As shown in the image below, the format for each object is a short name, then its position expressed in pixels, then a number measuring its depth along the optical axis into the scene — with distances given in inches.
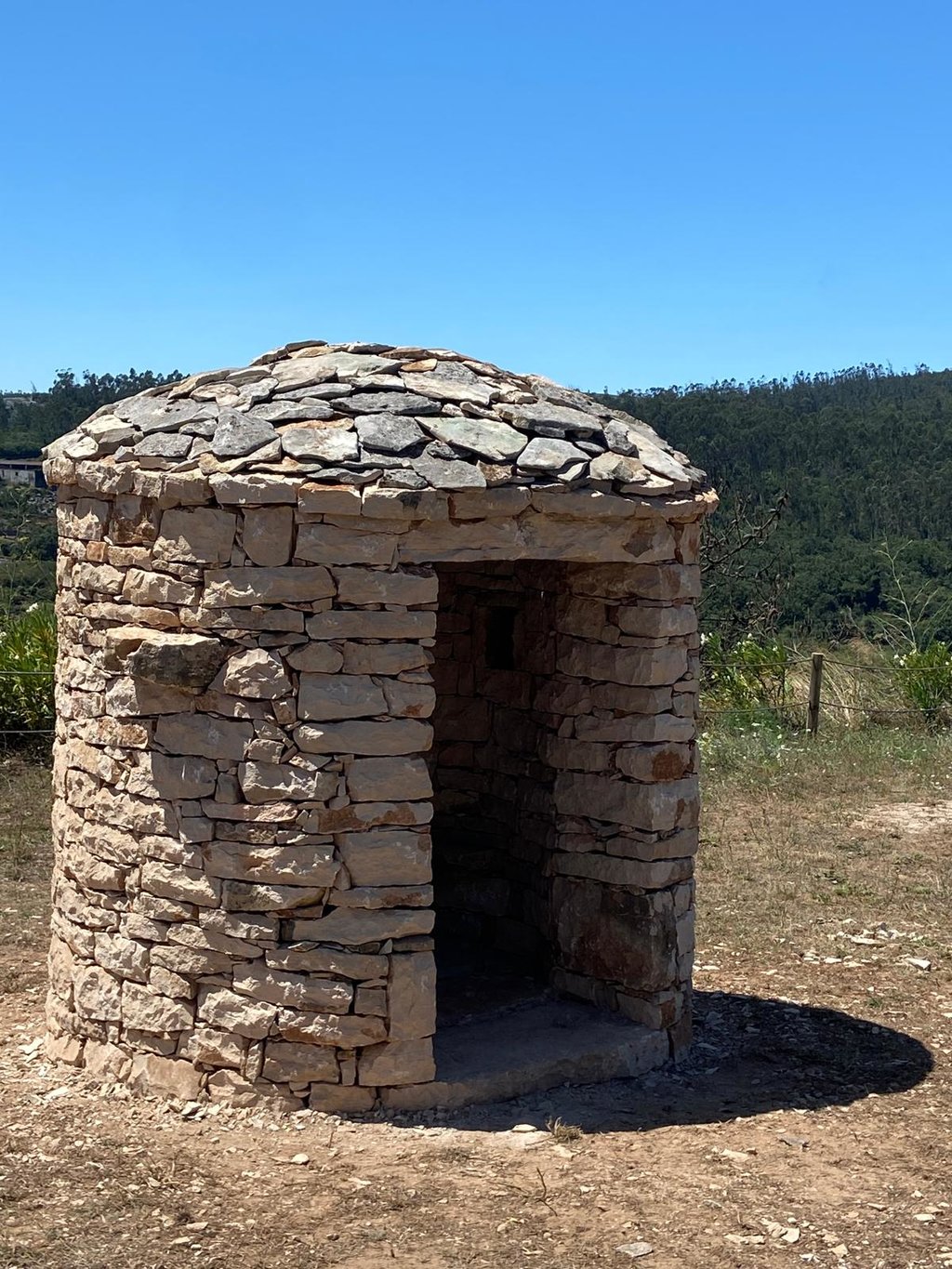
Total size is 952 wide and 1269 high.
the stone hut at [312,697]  210.5
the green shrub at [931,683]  560.1
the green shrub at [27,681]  466.0
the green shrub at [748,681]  568.1
